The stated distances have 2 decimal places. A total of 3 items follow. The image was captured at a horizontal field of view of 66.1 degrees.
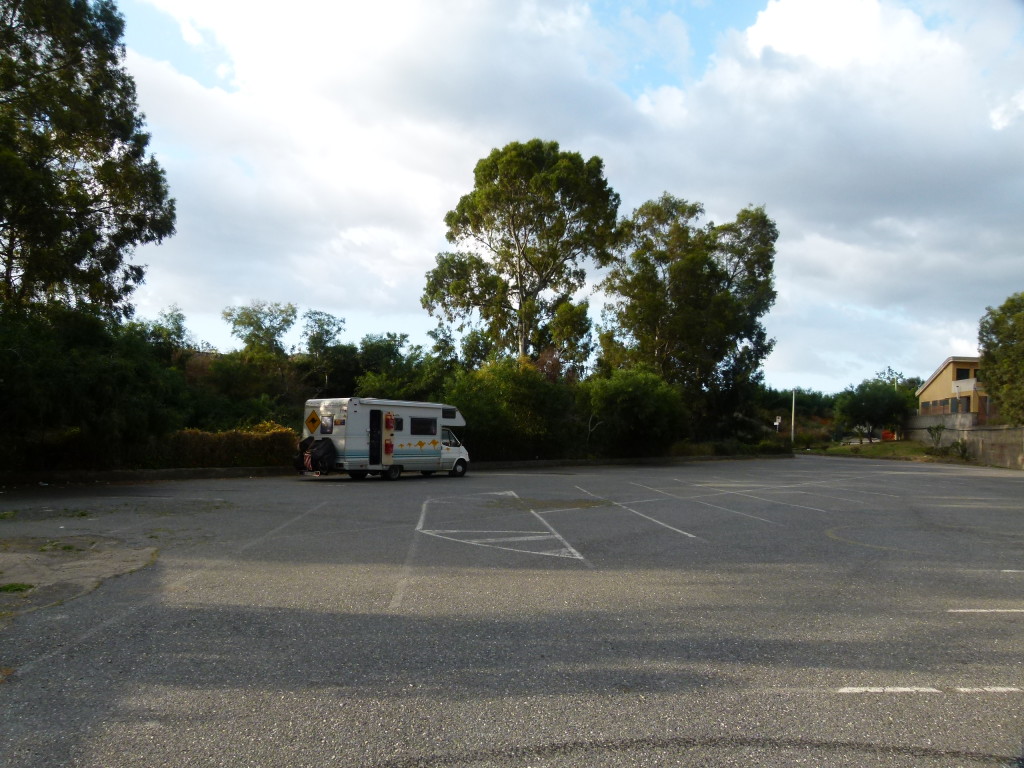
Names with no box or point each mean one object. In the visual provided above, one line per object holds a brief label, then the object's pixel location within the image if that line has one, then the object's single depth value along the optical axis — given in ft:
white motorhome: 80.38
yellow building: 249.67
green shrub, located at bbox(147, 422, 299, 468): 82.69
